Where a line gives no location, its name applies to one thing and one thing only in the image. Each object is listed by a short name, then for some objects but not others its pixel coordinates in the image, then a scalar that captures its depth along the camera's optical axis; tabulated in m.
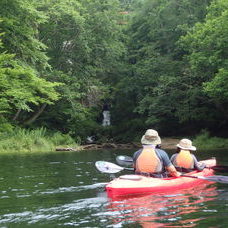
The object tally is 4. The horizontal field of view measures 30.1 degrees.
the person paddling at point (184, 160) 10.52
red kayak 8.48
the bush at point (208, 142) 26.41
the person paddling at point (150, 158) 9.22
